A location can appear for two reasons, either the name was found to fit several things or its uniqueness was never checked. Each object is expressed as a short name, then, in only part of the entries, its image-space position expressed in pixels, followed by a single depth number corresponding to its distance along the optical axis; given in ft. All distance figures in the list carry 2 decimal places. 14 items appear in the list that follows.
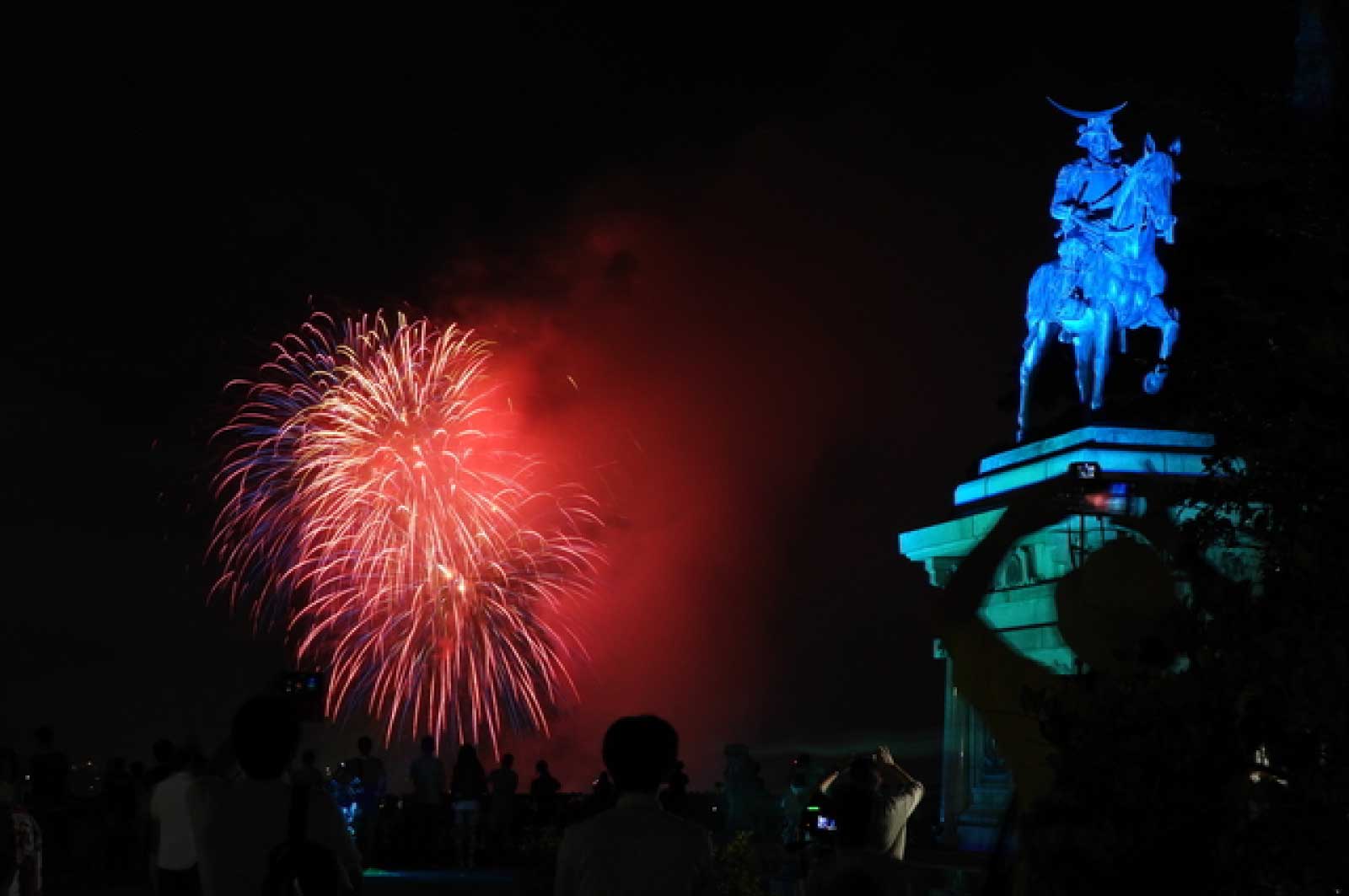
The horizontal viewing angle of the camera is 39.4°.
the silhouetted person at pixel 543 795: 111.04
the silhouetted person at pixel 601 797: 69.96
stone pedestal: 106.42
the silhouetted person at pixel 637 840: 19.74
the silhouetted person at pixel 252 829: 19.74
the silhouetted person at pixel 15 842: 35.94
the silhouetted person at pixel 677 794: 84.64
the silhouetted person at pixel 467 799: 97.60
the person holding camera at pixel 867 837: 20.70
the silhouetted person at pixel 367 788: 89.15
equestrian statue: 108.88
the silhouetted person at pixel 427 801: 96.68
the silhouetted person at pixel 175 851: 34.47
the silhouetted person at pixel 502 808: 102.73
